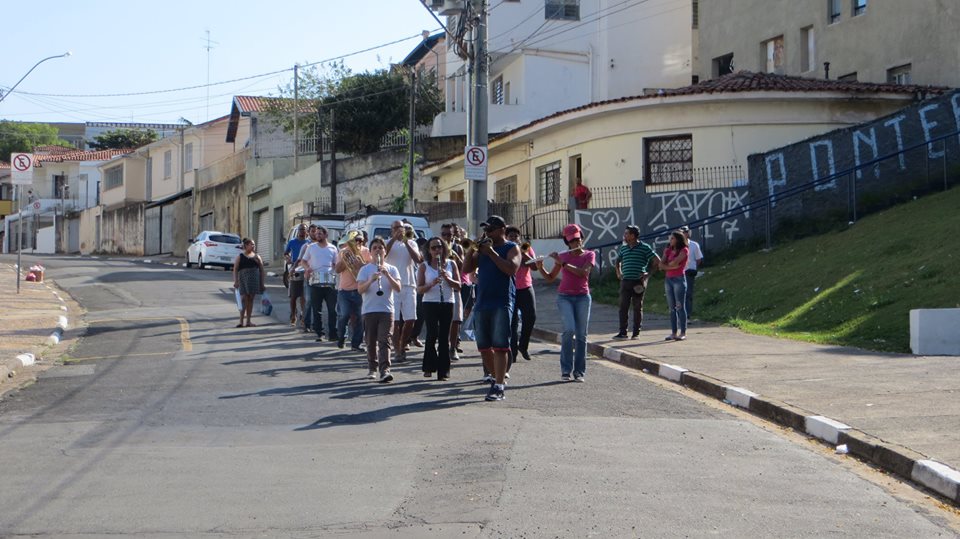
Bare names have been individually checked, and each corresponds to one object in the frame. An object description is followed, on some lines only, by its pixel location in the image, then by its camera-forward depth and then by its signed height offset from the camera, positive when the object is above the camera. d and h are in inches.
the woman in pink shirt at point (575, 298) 495.8 -2.8
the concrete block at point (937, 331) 531.8 -18.5
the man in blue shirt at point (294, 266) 748.6 +17.0
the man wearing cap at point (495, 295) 446.3 -1.3
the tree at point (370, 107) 1946.4 +319.8
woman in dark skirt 770.2 +12.1
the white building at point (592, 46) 1620.3 +354.3
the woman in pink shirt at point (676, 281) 658.8 +6.2
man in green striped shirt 669.3 +12.2
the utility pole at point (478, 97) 863.1 +149.3
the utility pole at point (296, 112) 2003.0 +321.1
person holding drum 676.1 +8.3
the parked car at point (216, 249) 1616.6 +61.0
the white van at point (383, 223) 974.4 +59.3
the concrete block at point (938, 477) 293.1 -49.3
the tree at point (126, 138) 3521.2 +477.4
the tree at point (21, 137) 3919.8 +538.5
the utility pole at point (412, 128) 1470.2 +215.4
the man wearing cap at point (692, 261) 711.7 +19.3
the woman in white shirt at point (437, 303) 507.8 -5.3
